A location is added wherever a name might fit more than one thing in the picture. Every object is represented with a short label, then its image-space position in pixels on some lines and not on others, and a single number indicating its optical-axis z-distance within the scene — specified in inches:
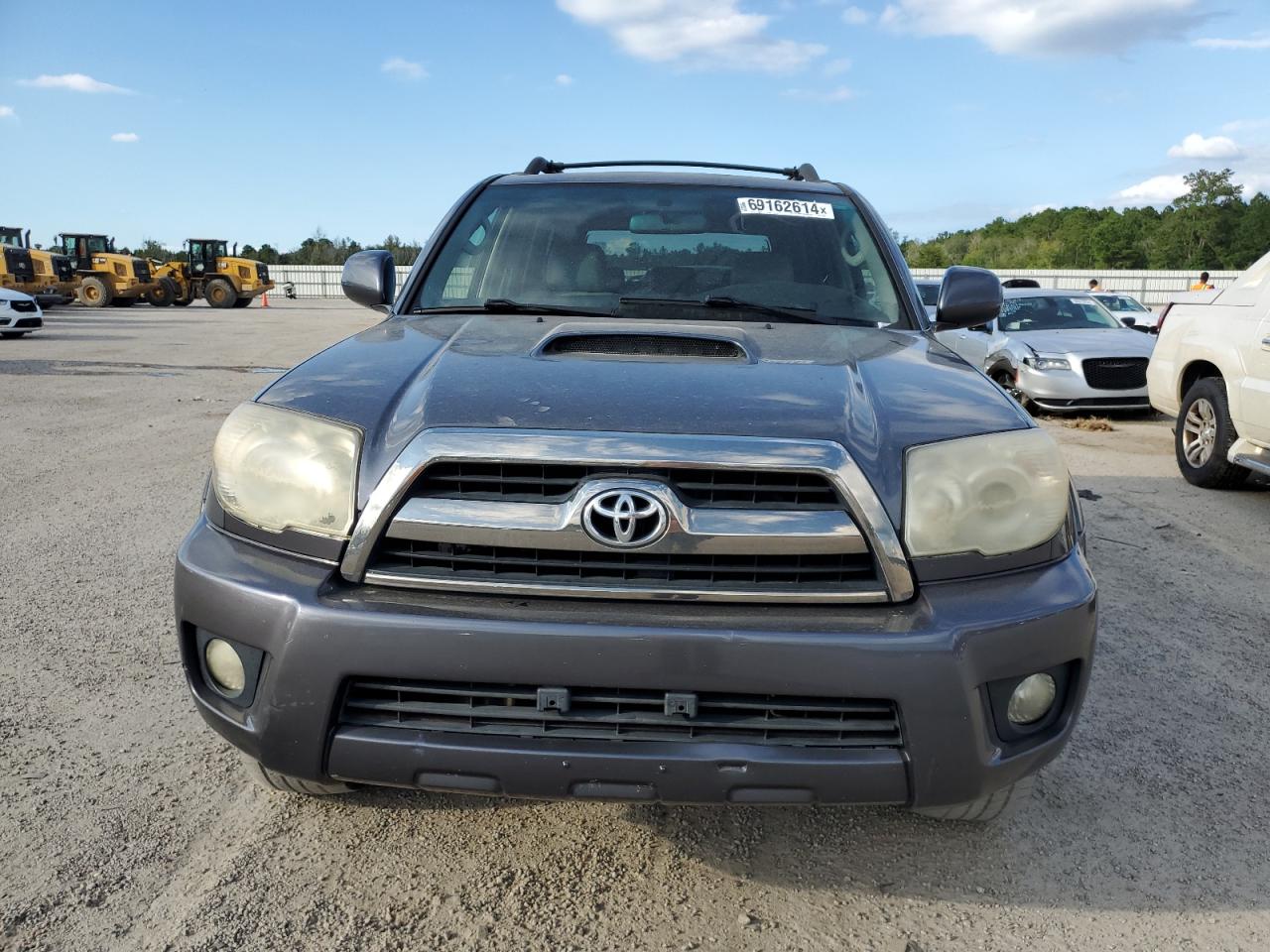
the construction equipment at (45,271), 1072.2
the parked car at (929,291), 503.8
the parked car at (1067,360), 411.8
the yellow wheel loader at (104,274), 1289.4
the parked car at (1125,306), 653.3
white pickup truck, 239.9
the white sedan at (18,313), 747.4
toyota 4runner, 73.9
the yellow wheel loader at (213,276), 1413.6
